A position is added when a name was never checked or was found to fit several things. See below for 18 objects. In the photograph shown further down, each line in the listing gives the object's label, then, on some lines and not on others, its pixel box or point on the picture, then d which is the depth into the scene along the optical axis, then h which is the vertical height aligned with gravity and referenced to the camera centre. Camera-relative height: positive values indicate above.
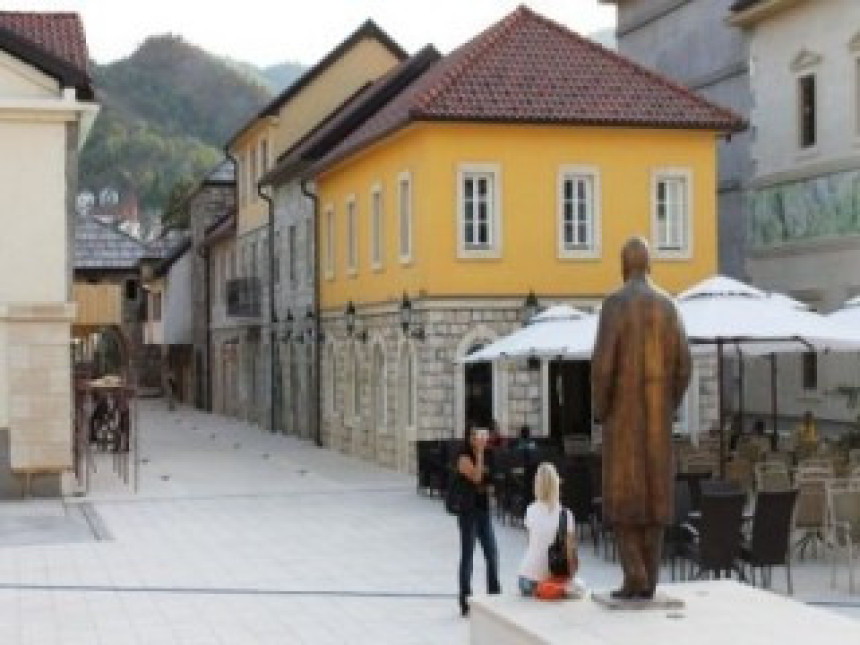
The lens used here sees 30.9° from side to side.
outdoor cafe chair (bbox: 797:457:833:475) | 17.97 -1.21
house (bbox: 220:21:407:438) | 39.28 +3.45
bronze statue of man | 9.78 -0.24
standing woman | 13.12 -1.29
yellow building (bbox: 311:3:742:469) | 27.19 +2.87
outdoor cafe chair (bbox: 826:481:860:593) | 15.12 -1.51
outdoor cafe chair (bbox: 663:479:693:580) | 15.02 -1.61
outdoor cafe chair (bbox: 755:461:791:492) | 16.83 -1.28
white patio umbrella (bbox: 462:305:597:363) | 21.17 +0.36
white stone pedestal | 9.32 -1.64
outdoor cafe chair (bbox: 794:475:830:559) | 15.54 -1.44
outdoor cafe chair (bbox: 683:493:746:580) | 13.89 -1.51
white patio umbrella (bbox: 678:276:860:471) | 17.39 +0.48
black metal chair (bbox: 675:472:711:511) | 16.25 -1.29
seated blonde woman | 11.12 -1.22
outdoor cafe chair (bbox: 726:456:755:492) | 19.01 -1.35
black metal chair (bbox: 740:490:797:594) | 14.18 -1.55
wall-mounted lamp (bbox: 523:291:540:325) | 27.42 +0.99
